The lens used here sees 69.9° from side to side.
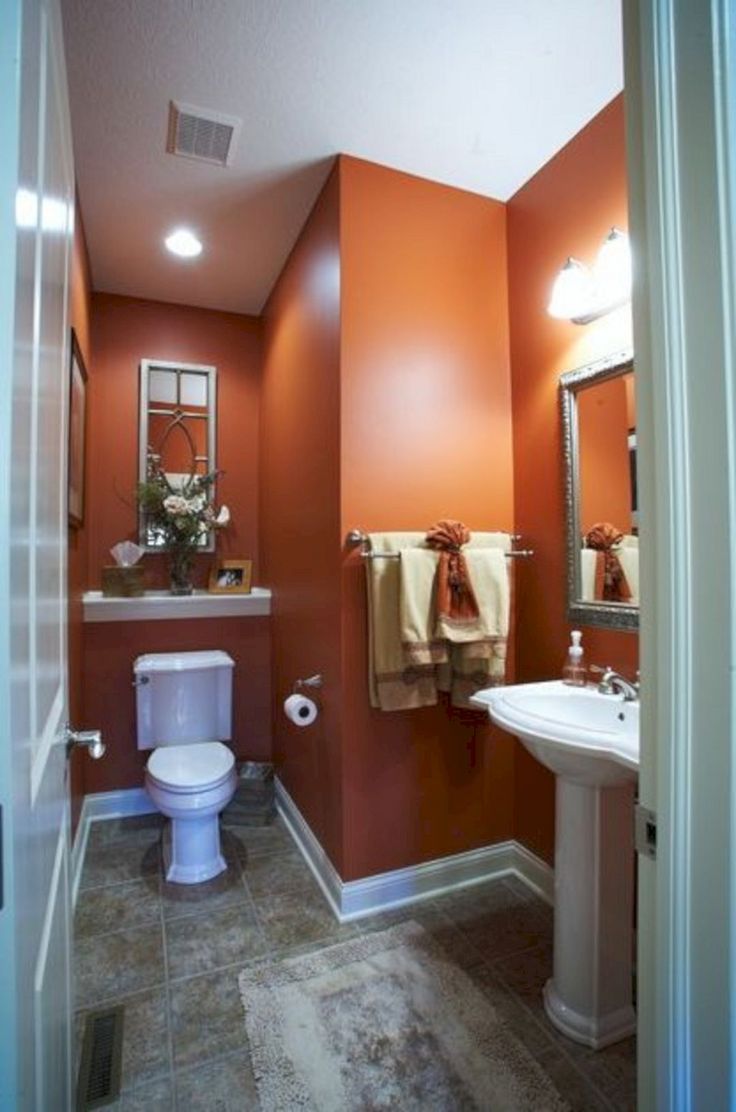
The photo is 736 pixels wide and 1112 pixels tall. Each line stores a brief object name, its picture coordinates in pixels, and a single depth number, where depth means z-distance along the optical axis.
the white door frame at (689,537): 0.53
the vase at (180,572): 2.79
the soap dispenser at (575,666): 1.70
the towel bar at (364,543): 1.76
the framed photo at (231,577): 2.91
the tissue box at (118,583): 2.64
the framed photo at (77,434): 2.03
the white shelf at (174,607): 2.59
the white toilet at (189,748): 2.02
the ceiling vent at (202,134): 1.68
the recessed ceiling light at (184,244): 2.30
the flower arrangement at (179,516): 2.73
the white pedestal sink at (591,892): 1.38
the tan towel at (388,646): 1.76
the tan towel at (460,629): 1.73
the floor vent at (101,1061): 1.23
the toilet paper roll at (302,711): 1.97
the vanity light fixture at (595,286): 1.54
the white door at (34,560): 0.49
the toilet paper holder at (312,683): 2.04
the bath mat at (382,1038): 1.23
